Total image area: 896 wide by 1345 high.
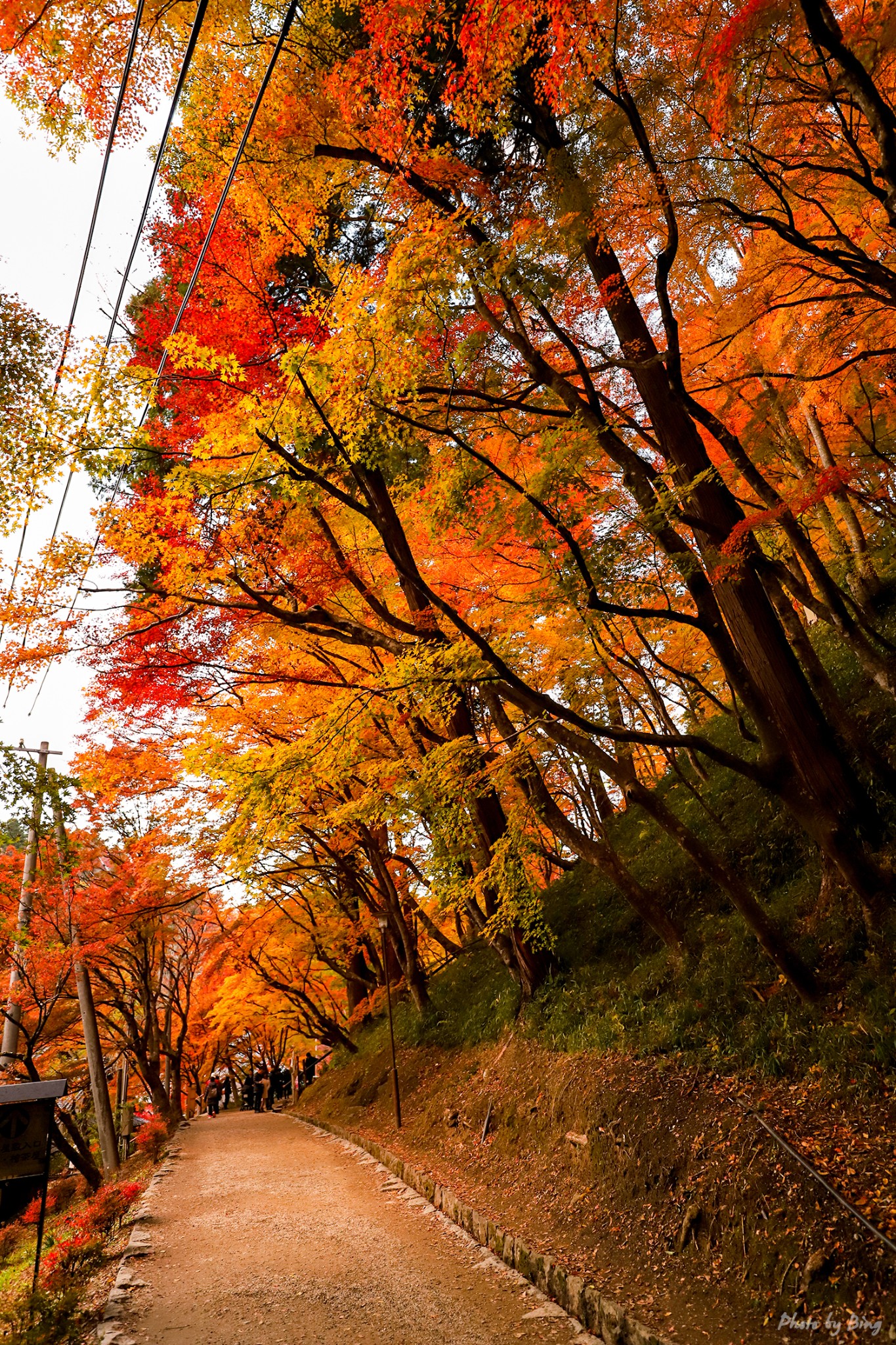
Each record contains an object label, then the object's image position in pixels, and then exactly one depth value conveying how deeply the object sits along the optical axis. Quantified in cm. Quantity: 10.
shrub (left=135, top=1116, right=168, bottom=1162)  1409
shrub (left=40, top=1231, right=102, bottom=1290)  635
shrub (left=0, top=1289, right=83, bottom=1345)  511
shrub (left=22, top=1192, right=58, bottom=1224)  1393
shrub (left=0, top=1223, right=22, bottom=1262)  1355
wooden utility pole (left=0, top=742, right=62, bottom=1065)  1088
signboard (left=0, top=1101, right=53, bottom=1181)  625
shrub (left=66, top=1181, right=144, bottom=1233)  826
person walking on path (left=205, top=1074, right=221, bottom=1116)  3422
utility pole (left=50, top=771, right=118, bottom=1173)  1258
